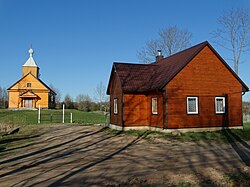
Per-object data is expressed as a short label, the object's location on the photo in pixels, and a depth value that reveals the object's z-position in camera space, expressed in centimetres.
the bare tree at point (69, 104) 6496
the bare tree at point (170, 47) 3840
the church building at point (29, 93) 5209
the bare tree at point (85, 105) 6325
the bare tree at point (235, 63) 3086
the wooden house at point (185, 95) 1778
